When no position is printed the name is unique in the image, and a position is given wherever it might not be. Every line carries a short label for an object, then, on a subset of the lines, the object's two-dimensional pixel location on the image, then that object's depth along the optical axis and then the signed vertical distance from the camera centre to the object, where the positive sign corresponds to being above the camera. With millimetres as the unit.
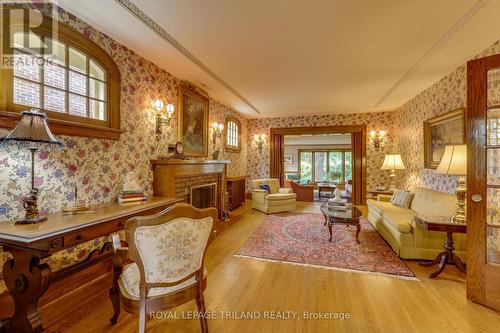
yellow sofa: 2945 -865
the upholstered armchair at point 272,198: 5578 -793
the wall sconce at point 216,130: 5414 +867
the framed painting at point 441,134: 3447 +556
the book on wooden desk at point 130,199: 2606 -391
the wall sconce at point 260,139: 7445 +875
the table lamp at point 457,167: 2609 -4
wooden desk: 1515 -613
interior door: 2070 -74
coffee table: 3547 -789
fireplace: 3371 -221
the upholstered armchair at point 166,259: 1352 -593
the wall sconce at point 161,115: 3471 +797
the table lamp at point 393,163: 5129 +78
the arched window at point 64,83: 1968 +822
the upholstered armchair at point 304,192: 7512 -849
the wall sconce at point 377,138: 6391 +793
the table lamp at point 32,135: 1662 +223
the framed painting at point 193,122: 4079 +841
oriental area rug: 2852 -1205
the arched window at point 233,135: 6266 +892
